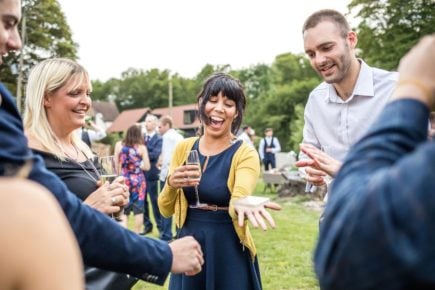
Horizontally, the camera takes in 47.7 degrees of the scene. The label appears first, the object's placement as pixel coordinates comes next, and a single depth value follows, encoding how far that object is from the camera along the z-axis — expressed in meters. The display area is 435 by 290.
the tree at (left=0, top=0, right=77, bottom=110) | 38.25
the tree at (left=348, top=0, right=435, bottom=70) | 31.12
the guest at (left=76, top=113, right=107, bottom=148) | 9.78
